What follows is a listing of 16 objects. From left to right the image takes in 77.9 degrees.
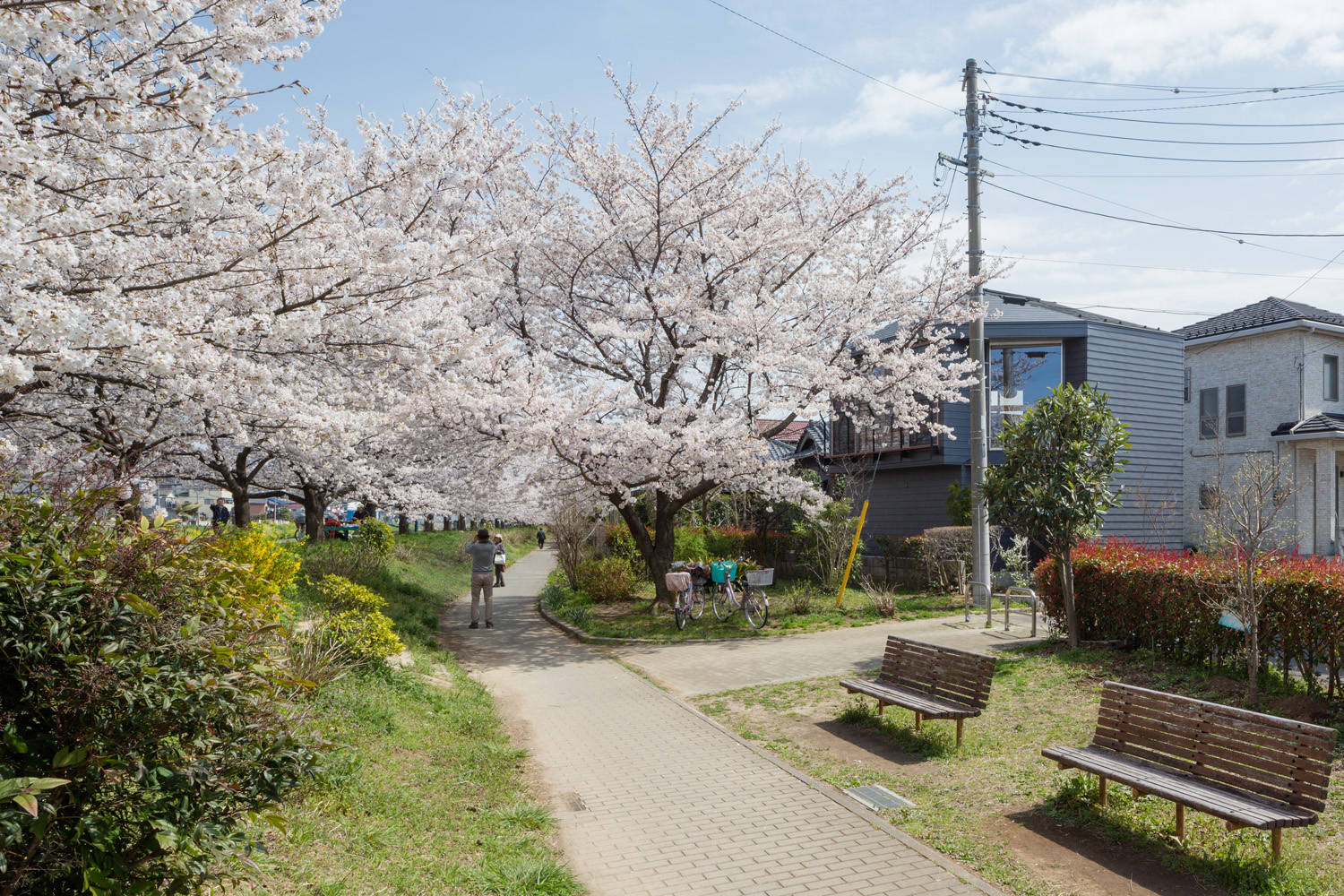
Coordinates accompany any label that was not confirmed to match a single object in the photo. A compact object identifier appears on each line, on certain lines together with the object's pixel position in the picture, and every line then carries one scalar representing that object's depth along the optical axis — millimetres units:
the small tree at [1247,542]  7719
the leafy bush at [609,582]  18203
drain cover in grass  5930
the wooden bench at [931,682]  7102
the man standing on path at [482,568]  15594
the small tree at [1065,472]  10508
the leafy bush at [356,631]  8508
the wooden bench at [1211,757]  4633
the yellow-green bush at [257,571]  3873
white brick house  22422
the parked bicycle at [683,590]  14312
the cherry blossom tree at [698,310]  14359
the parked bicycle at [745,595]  14508
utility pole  14703
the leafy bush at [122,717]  2922
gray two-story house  20734
